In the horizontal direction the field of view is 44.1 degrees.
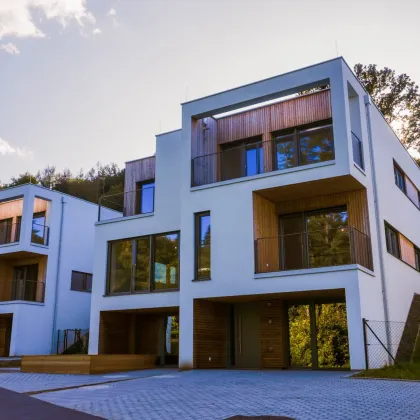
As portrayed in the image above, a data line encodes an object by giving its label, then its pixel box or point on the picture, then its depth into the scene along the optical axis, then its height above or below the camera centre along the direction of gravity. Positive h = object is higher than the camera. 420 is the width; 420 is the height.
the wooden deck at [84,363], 13.37 -0.45
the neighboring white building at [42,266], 22.33 +3.67
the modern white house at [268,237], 13.59 +3.07
